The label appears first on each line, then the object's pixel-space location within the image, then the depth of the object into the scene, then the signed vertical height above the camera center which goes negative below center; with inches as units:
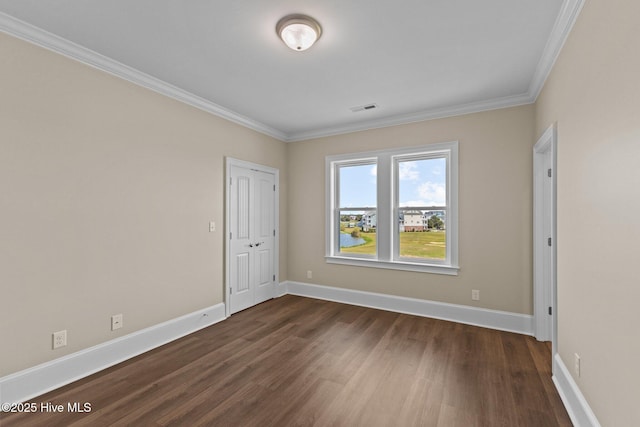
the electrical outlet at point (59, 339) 92.8 -40.7
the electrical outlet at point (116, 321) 107.7 -40.5
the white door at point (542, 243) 124.3 -11.9
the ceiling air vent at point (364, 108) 148.9 +56.6
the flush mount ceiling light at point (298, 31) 83.4 +55.0
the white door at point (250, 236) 162.1 -13.2
